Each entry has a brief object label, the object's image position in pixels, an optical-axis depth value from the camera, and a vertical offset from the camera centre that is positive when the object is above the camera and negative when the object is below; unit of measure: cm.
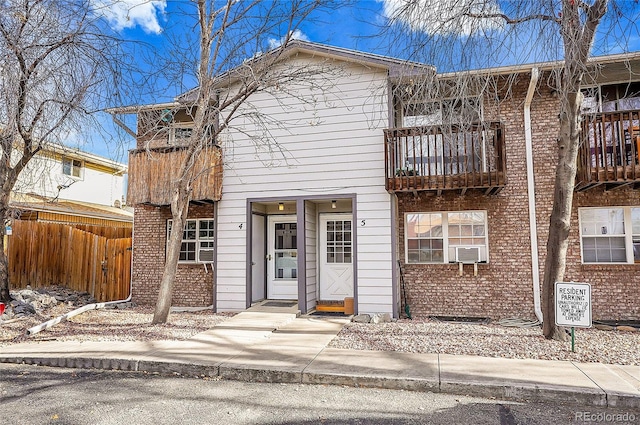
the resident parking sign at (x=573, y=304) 622 -81
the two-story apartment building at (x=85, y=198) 1436 +238
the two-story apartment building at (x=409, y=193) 888 +130
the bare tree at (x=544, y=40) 592 +307
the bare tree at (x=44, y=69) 719 +331
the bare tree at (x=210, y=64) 845 +394
